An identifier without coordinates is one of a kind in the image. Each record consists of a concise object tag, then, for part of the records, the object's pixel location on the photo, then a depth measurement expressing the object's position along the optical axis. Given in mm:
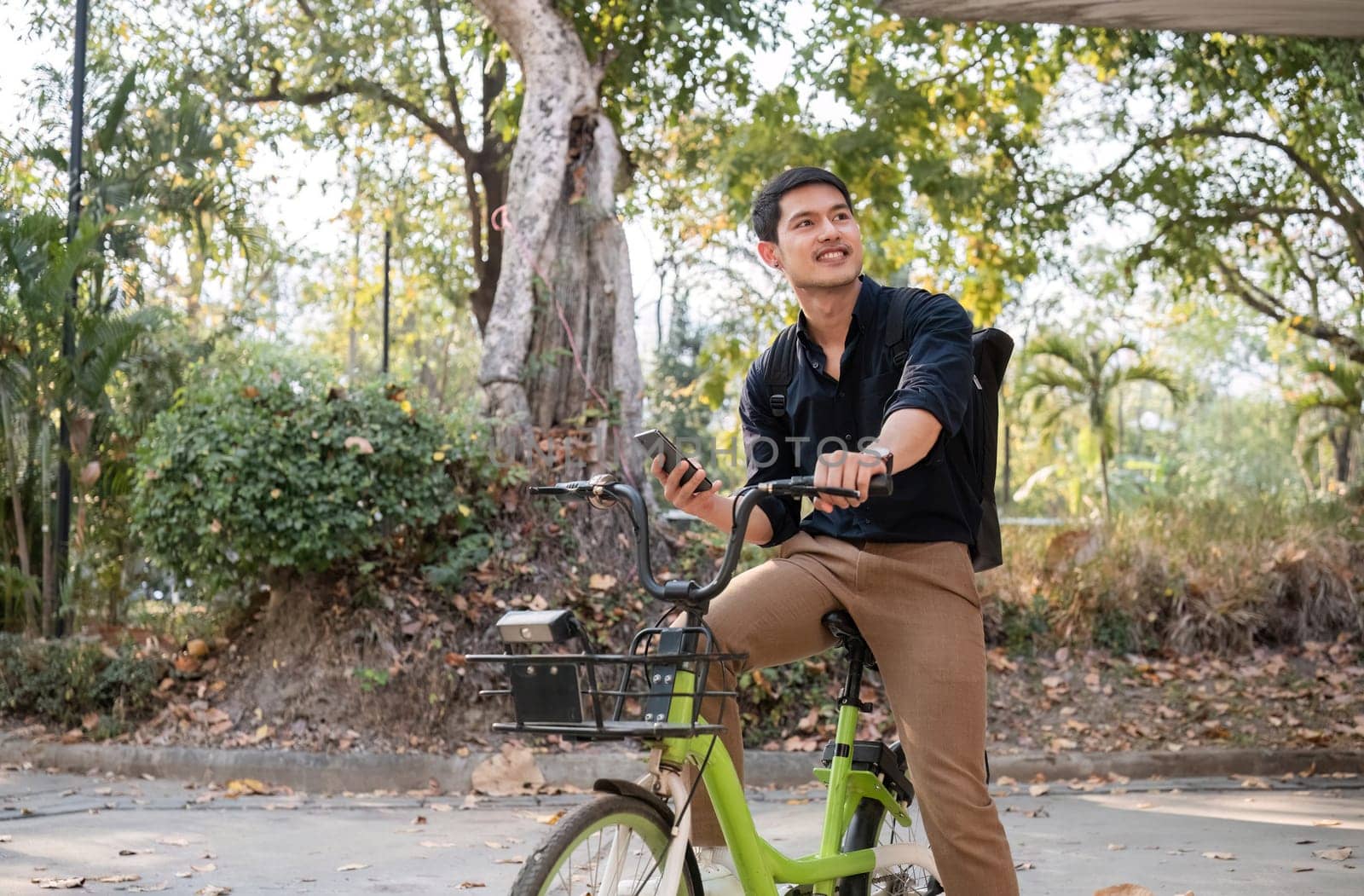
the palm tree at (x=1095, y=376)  20078
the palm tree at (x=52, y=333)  8930
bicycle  2346
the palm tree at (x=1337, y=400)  17625
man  2998
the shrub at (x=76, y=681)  8055
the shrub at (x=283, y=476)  7531
